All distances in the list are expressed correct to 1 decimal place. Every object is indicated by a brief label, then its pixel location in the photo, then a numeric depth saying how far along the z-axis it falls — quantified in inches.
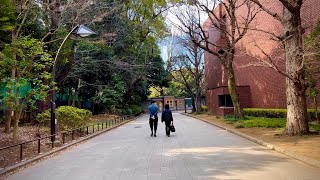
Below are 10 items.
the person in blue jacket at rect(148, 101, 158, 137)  442.0
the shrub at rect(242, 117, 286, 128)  491.2
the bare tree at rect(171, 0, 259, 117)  654.2
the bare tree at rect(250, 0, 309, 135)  368.3
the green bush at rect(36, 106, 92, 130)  448.6
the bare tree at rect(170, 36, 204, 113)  1189.0
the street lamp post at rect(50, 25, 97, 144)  375.5
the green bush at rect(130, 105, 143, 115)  1282.4
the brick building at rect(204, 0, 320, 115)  725.2
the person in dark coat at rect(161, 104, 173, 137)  441.6
